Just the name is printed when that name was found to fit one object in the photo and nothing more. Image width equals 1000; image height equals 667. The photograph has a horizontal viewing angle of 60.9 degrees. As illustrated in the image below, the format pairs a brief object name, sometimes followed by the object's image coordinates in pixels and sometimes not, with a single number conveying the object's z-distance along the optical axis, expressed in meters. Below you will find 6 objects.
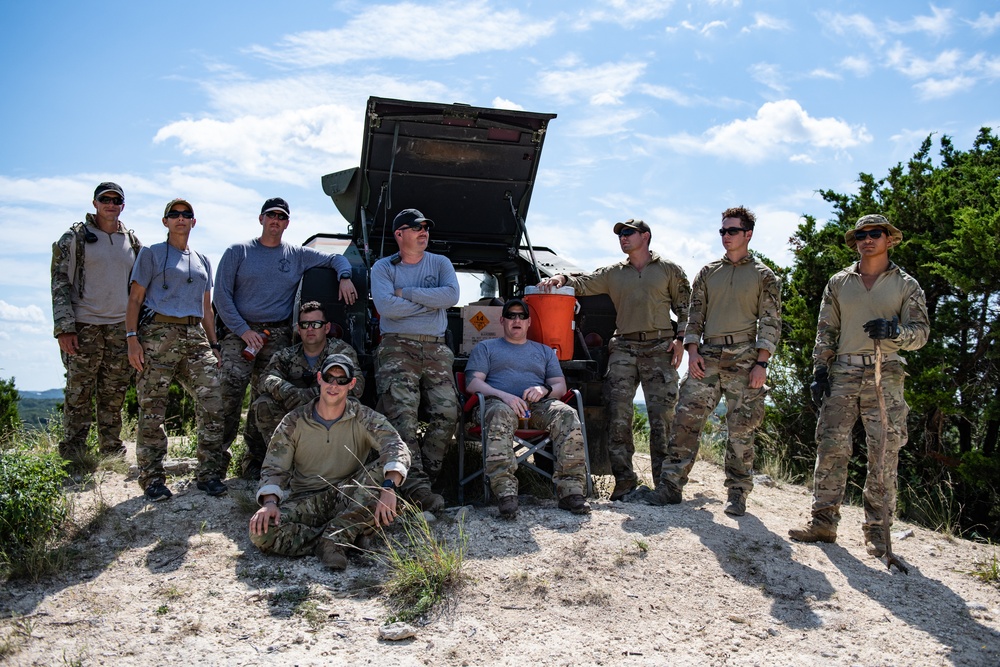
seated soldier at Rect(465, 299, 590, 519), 5.50
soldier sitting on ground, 4.78
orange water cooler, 6.48
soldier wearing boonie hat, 5.26
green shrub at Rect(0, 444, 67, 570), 4.78
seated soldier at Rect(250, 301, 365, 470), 5.70
